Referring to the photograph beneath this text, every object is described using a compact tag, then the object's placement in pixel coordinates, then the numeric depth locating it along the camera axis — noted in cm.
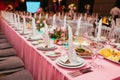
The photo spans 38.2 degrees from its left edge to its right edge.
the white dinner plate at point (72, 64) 150
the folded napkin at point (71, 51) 148
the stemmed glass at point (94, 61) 157
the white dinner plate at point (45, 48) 205
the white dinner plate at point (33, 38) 256
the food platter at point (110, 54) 171
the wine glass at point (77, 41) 225
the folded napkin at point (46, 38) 208
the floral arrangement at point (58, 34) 252
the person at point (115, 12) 737
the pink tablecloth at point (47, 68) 137
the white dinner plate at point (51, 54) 183
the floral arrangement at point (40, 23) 347
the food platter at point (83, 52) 179
